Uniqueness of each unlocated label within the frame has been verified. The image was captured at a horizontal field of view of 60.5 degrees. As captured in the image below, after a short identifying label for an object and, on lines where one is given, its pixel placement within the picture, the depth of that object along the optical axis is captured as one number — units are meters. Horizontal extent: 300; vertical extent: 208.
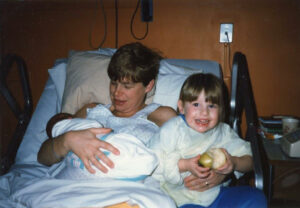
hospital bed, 0.82
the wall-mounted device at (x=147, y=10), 1.87
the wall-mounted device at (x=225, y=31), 1.82
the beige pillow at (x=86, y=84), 1.48
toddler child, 1.00
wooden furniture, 1.85
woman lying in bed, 1.03
